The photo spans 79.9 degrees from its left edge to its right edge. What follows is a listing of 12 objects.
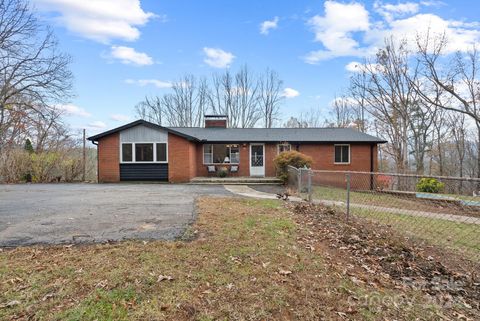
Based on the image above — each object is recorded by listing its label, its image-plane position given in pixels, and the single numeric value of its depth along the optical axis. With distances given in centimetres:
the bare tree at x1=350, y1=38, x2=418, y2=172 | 2577
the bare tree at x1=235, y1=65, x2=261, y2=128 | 3547
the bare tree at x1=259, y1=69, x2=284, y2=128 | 3567
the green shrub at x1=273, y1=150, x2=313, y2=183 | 1527
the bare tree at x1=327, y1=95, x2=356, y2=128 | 3489
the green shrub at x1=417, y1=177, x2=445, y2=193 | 1539
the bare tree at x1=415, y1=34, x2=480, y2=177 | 2128
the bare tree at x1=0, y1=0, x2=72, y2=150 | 1784
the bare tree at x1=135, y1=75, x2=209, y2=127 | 3647
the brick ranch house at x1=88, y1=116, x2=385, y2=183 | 1741
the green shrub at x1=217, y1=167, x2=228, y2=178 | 1867
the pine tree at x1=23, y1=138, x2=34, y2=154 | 1975
